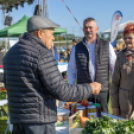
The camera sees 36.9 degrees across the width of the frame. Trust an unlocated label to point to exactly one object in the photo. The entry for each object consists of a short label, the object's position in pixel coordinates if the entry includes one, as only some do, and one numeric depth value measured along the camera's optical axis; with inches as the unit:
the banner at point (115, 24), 322.7
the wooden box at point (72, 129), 66.7
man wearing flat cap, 54.9
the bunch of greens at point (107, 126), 55.9
